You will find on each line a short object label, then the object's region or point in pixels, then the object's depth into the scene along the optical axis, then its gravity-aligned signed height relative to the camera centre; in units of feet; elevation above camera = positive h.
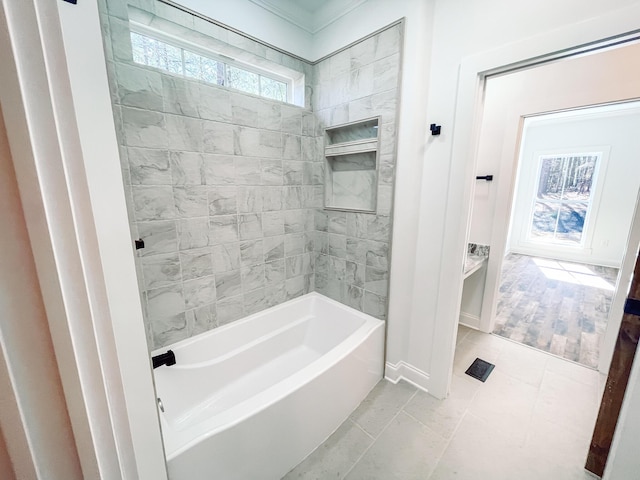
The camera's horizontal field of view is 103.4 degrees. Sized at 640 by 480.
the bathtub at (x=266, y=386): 3.68 -3.91
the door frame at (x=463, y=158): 3.67 +0.63
